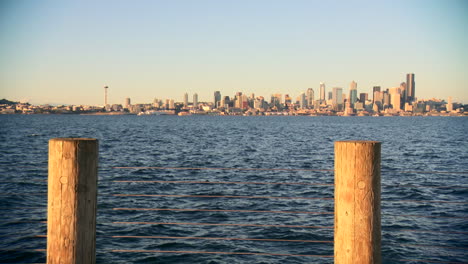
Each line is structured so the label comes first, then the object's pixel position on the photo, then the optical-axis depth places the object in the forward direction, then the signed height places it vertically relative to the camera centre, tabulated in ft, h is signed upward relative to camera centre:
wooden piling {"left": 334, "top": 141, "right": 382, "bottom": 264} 11.07 -2.08
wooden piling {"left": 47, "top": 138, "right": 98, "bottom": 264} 11.45 -2.09
